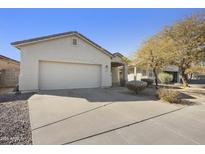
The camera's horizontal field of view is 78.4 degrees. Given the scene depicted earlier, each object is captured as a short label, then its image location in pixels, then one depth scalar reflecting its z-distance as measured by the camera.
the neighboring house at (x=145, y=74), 20.56
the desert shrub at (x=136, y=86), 8.62
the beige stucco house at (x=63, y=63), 8.57
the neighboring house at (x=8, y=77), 12.66
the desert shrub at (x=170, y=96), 6.62
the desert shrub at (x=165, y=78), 20.05
